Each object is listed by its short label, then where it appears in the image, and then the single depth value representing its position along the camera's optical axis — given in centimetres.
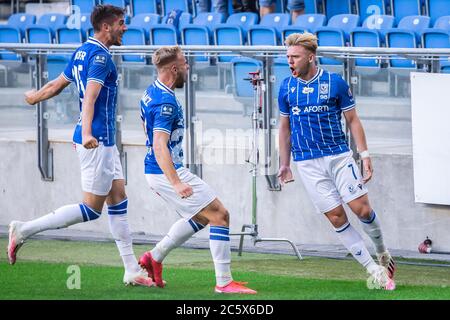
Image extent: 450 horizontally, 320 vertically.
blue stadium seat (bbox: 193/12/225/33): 1803
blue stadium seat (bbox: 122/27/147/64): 1719
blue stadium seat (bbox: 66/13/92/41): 1831
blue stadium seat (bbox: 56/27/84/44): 1827
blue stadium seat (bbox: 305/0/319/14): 1816
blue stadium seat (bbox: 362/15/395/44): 1623
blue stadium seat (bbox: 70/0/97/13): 2006
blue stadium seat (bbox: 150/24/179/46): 1698
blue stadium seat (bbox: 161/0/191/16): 1956
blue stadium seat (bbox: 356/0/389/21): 1748
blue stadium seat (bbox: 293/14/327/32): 1658
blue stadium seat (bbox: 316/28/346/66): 1527
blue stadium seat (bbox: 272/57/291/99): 1245
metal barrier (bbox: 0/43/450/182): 1175
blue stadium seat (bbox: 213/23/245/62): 1655
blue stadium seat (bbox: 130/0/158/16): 1983
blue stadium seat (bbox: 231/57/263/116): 1259
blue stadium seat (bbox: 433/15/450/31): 1524
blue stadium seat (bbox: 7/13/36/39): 1941
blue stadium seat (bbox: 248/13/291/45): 1606
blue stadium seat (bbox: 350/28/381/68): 1515
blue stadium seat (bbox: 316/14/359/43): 1639
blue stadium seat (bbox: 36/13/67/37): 1914
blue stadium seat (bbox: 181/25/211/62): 1678
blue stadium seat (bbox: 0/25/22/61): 1867
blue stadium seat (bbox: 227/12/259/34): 1770
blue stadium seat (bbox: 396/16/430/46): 1558
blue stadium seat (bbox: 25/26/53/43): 1853
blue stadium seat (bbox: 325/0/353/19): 1819
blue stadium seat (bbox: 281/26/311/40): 1602
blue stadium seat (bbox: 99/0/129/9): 2016
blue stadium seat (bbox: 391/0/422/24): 1711
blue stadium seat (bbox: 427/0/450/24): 1645
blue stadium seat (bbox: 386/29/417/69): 1477
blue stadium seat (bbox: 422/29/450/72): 1434
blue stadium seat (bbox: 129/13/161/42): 1829
